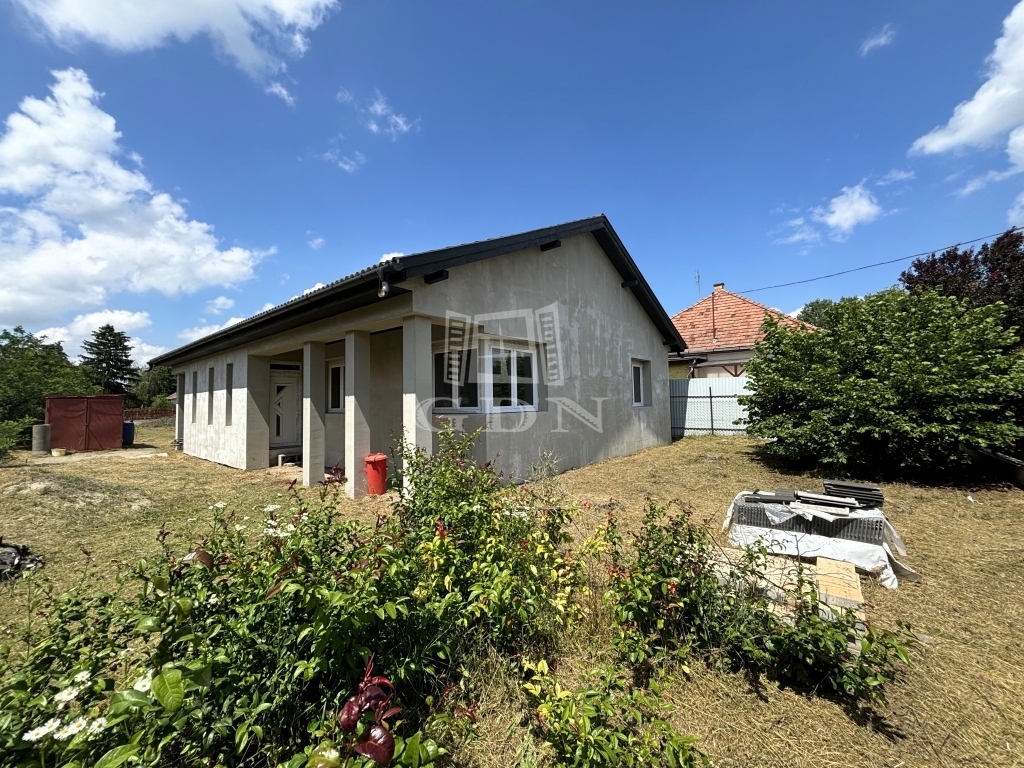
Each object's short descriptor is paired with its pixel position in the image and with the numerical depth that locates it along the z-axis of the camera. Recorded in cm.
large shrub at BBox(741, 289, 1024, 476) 707
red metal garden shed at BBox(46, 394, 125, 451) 1496
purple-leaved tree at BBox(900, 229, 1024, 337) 1280
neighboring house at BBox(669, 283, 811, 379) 1650
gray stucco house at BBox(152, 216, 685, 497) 643
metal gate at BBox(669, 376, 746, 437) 1430
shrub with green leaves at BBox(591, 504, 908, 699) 229
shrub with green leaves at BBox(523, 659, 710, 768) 157
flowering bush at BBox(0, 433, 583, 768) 124
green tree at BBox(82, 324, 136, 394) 4450
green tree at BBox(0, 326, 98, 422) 1750
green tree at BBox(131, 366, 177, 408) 4375
